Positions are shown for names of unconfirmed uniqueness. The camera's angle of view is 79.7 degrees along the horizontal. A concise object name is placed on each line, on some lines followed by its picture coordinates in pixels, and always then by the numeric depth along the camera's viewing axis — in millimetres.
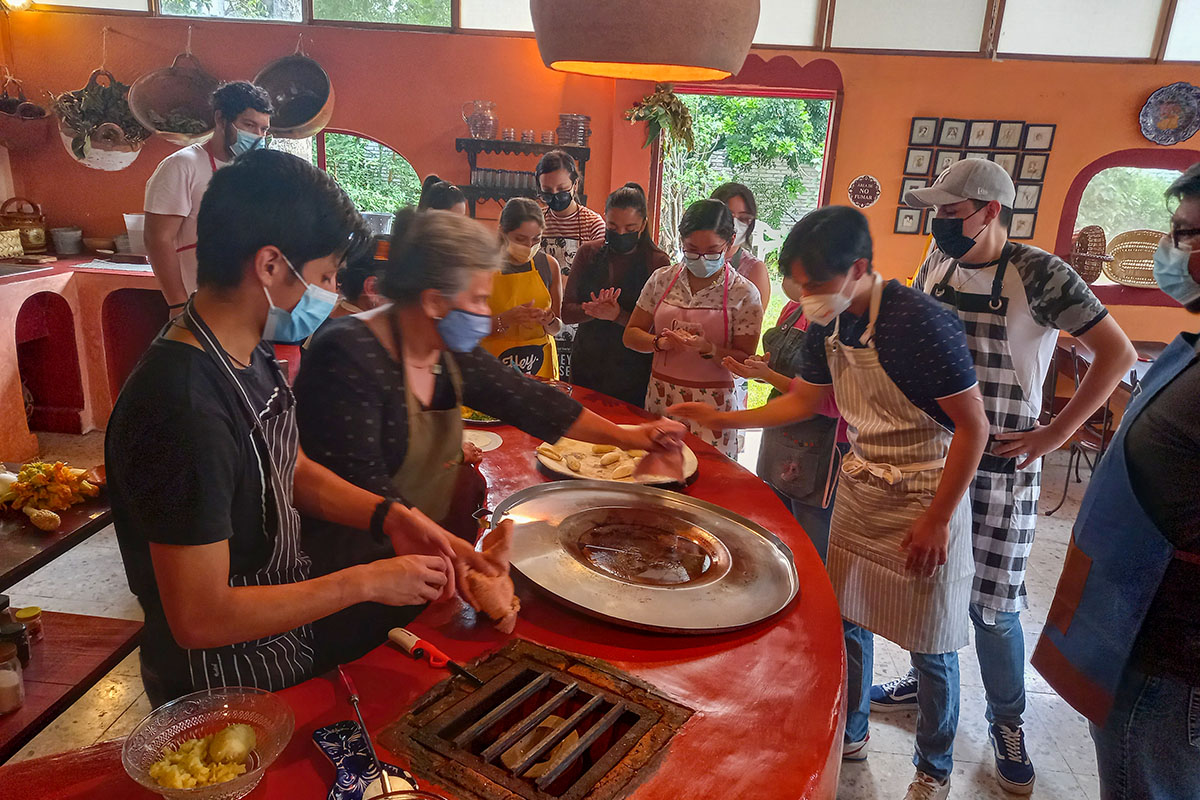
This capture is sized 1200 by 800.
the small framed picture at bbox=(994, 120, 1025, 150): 5586
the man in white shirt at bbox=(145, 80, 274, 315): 3213
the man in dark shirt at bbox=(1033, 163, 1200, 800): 1417
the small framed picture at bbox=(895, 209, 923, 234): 5785
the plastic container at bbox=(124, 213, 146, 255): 5664
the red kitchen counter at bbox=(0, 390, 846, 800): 998
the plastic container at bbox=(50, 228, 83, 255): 5758
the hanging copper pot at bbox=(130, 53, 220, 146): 5578
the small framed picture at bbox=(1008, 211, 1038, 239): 5707
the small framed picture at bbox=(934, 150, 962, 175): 5648
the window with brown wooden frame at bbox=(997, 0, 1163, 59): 5449
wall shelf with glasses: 5688
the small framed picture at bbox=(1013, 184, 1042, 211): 5673
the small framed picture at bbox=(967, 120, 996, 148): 5598
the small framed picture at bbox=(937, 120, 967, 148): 5605
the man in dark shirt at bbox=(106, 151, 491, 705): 1078
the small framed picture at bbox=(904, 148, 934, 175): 5664
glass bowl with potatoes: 947
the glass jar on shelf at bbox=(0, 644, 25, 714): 2025
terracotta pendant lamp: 1480
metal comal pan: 1368
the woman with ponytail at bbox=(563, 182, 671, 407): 3268
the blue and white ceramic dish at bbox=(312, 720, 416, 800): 959
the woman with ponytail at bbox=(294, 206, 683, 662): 1515
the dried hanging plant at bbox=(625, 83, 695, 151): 5320
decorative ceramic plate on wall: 5453
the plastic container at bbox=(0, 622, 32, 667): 2180
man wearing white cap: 2207
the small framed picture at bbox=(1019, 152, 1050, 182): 5633
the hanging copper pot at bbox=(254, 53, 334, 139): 5562
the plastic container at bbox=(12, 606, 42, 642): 2336
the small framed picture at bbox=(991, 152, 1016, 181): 5641
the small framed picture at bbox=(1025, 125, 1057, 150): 5586
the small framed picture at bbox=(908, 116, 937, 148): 5617
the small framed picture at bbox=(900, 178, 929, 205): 5672
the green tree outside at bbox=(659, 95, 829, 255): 9336
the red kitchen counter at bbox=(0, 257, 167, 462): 4984
